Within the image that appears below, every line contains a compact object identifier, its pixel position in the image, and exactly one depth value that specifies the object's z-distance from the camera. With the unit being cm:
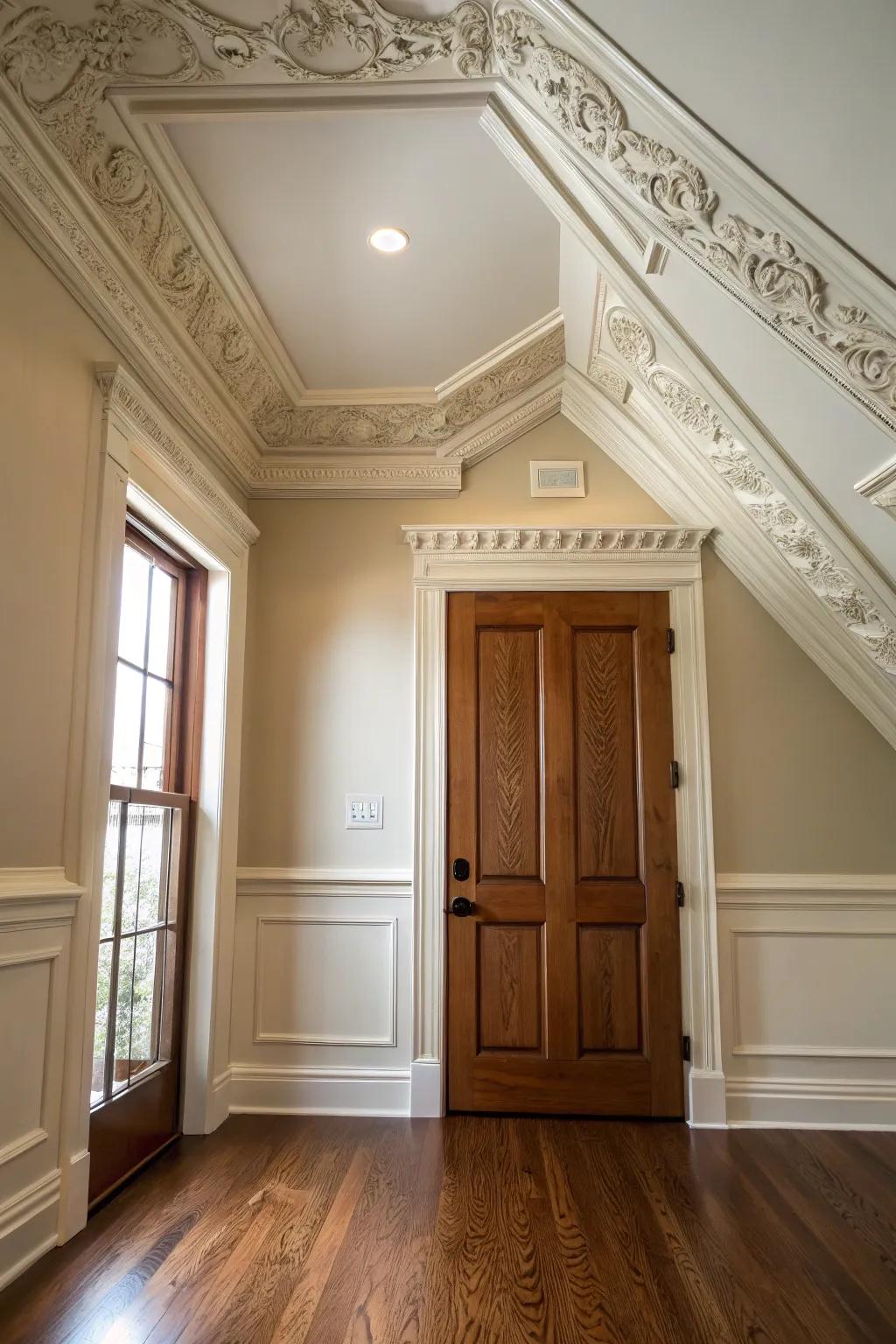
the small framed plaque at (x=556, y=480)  388
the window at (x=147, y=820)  271
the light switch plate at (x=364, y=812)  367
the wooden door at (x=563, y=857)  346
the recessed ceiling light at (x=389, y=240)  287
